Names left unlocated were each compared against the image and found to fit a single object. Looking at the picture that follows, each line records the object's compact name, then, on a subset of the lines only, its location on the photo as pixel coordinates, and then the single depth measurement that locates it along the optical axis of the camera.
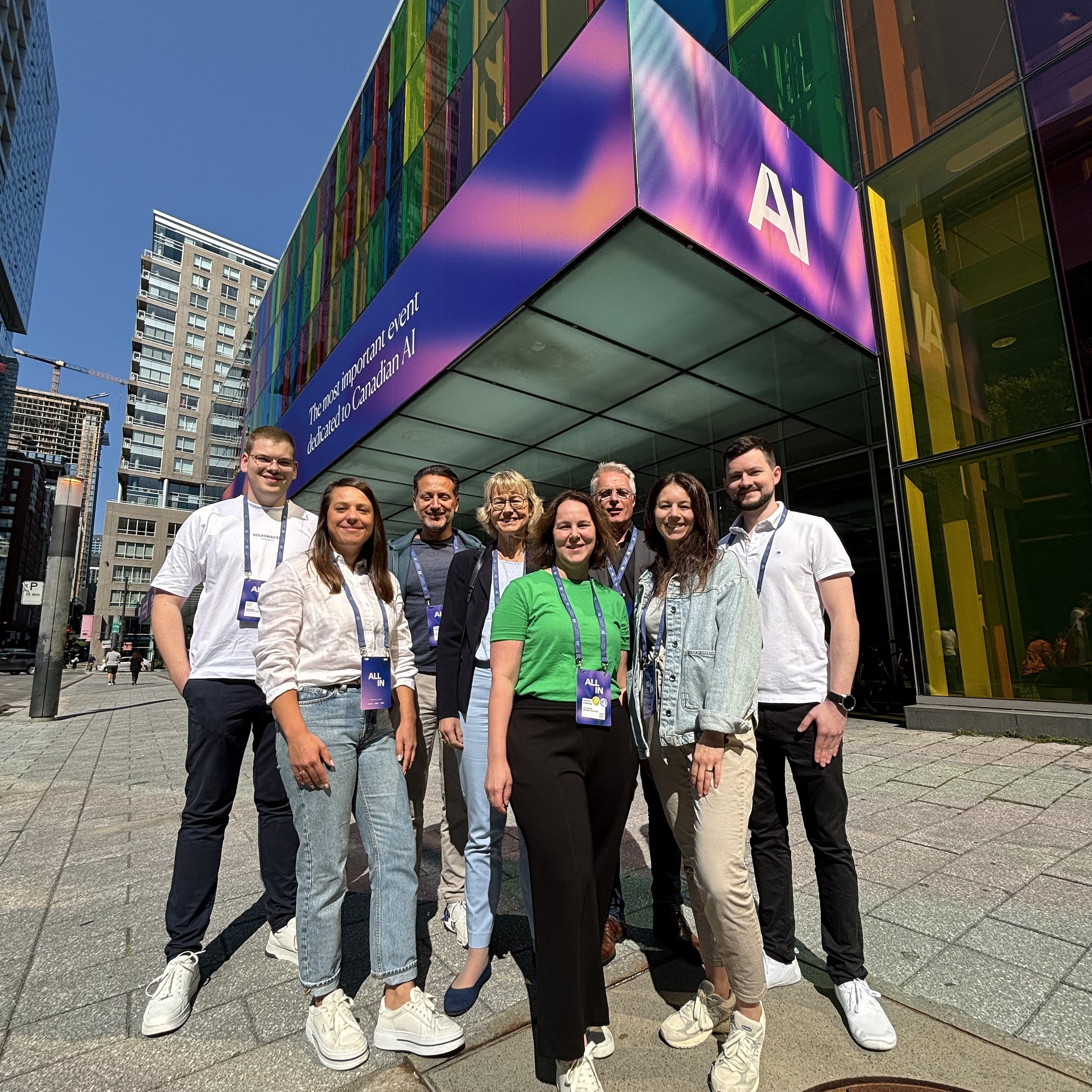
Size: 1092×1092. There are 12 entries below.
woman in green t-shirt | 1.79
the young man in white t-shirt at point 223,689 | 2.30
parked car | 34.41
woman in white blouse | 1.96
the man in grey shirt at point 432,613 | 2.88
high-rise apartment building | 64.38
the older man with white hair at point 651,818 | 2.55
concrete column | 12.22
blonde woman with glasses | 2.37
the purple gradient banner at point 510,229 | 5.98
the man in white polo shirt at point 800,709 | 2.13
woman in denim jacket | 1.84
